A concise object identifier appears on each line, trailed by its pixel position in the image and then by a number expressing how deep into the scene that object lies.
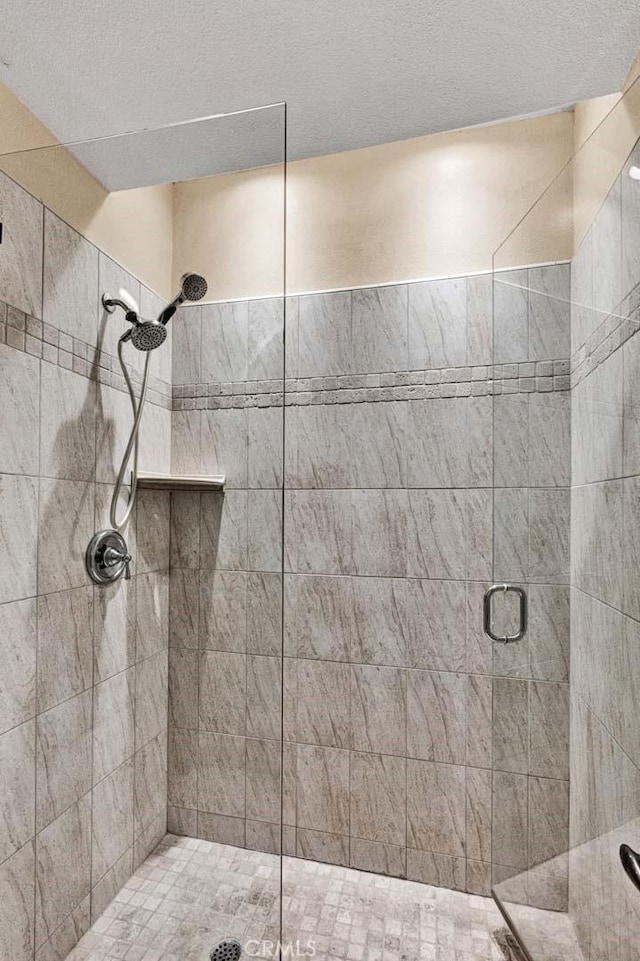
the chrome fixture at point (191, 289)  1.18
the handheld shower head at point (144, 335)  1.21
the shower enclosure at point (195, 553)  1.14
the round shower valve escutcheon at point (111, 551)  1.23
